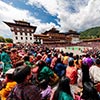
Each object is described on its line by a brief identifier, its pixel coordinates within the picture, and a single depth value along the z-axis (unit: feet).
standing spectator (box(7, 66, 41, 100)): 3.53
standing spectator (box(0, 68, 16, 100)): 5.88
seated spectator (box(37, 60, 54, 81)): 10.10
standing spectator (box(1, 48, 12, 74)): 11.65
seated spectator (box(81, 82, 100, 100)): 5.16
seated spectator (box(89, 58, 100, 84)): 7.57
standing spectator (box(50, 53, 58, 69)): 13.27
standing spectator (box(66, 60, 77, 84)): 11.11
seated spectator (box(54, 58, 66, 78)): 12.30
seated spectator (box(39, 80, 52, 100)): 7.51
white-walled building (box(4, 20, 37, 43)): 99.70
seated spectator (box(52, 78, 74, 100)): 4.94
